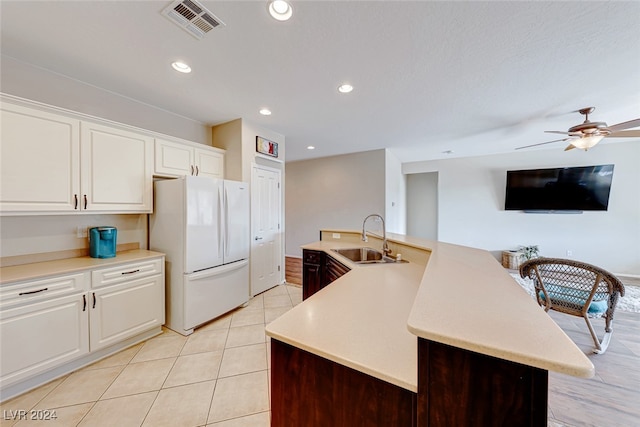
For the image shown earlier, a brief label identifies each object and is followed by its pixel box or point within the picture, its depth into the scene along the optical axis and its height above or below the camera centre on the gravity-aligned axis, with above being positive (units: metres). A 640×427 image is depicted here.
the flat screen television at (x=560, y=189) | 4.41 +0.47
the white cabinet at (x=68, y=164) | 1.71 +0.41
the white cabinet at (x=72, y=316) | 1.57 -0.86
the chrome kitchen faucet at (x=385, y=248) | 2.41 -0.39
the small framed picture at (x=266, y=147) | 3.40 +1.00
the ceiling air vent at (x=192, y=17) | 1.41 +1.28
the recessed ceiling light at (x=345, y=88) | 2.33 +1.30
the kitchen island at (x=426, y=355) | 0.59 -0.51
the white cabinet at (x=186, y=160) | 2.61 +0.65
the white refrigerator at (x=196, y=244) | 2.39 -0.38
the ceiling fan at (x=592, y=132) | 2.61 +0.96
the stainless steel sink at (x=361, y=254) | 2.62 -0.51
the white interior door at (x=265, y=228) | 3.38 -0.28
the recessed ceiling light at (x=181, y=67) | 1.97 +1.28
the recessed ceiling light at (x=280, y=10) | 1.39 +1.28
